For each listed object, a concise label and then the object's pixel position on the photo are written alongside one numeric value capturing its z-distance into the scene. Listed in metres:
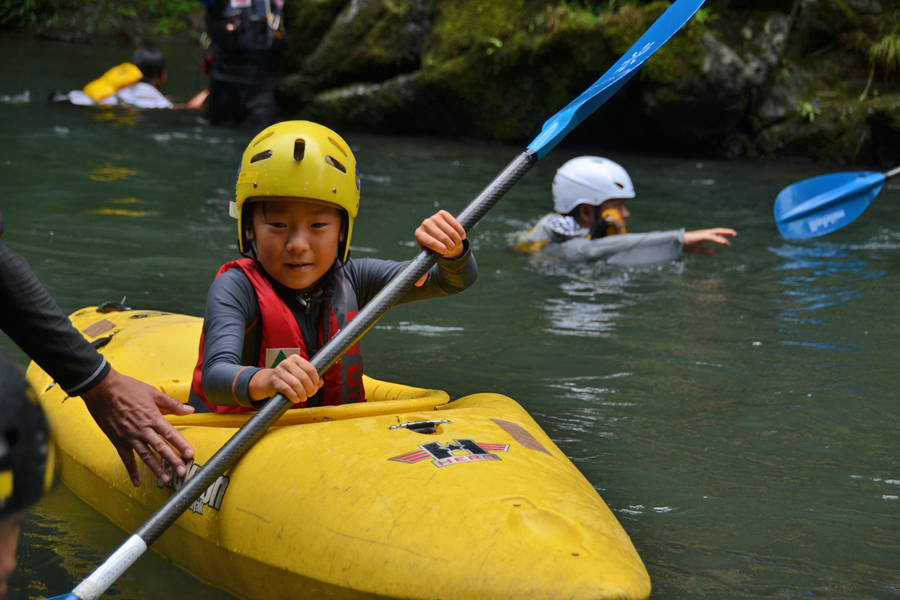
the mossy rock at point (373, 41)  10.34
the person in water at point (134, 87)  10.15
